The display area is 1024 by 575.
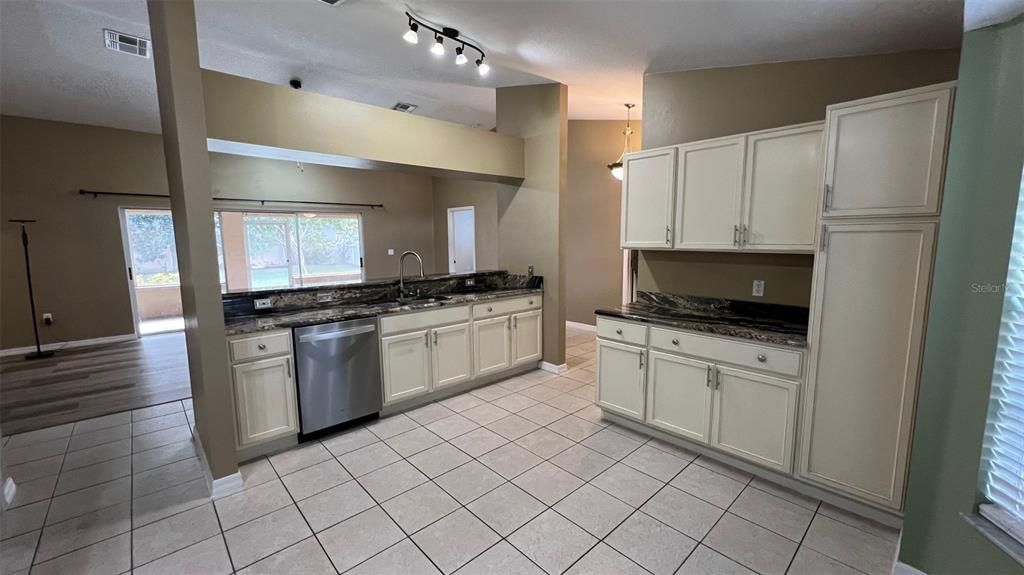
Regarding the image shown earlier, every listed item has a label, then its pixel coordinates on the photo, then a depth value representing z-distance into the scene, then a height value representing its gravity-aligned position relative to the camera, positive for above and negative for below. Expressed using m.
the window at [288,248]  6.97 -0.04
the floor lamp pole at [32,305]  4.87 -0.71
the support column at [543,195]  4.05 +0.53
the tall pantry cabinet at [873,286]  1.75 -0.21
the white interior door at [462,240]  7.97 +0.11
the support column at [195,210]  1.97 +0.19
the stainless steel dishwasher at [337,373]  2.73 -0.91
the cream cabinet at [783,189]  2.22 +0.32
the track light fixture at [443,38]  2.59 +1.46
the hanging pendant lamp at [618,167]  4.57 +0.88
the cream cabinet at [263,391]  2.47 -0.93
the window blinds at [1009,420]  1.34 -0.62
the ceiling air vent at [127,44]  3.05 +1.61
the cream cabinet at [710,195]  2.52 +0.32
